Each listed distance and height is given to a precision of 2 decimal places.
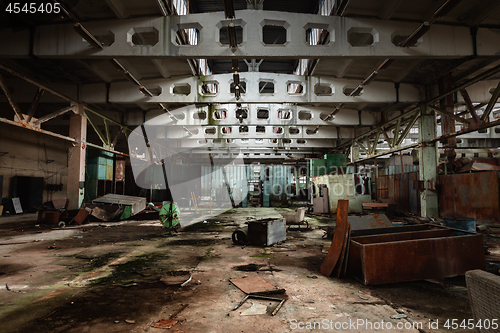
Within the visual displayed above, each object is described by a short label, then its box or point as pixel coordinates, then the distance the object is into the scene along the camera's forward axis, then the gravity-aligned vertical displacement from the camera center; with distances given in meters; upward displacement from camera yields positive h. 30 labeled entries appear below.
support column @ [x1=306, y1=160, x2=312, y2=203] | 22.82 +0.64
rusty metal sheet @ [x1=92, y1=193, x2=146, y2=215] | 11.80 -0.69
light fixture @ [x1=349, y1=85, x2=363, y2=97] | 9.17 +3.44
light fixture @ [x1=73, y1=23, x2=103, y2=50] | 5.77 +3.59
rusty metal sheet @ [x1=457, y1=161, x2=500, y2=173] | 11.49 +0.75
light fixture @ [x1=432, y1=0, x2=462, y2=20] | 4.96 +3.55
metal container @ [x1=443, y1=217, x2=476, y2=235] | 6.98 -1.08
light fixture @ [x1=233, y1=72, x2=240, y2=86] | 8.27 +3.54
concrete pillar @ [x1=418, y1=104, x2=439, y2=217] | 10.40 +0.97
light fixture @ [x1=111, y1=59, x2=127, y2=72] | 7.61 +3.68
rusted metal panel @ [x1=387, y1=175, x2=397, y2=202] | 15.74 -0.17
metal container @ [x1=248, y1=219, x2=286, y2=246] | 6.72 -1.25
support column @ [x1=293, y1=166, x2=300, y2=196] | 24.80 +0.94
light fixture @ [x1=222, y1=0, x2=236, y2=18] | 5.68 +4.04
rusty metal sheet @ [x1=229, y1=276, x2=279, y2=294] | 3.67 -1.50
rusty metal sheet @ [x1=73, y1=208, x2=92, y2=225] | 10.31 -1.18
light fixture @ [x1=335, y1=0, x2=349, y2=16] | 6.72 +4.71
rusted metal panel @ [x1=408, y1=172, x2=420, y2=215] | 13.09 -0.71
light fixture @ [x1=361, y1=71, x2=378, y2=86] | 8.03 +3.46
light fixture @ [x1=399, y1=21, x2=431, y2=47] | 5.64 +3.51
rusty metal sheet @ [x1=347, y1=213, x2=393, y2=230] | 6.33 -0.92
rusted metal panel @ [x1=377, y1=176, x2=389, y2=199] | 16.69 -0.24
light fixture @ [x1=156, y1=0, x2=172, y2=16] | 6.71 +4.78
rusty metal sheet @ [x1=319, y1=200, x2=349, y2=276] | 4.34 -0.99
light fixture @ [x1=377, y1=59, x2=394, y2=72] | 7.26 +3.47
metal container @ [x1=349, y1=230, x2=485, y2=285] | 3.90 -1.19
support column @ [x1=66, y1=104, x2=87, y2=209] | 10.57 +1.08
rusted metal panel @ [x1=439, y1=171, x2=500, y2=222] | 9.23 -0.46
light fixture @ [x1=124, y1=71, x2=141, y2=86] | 8.22 +3.59
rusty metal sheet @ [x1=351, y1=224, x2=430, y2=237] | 5.18 -0.94
